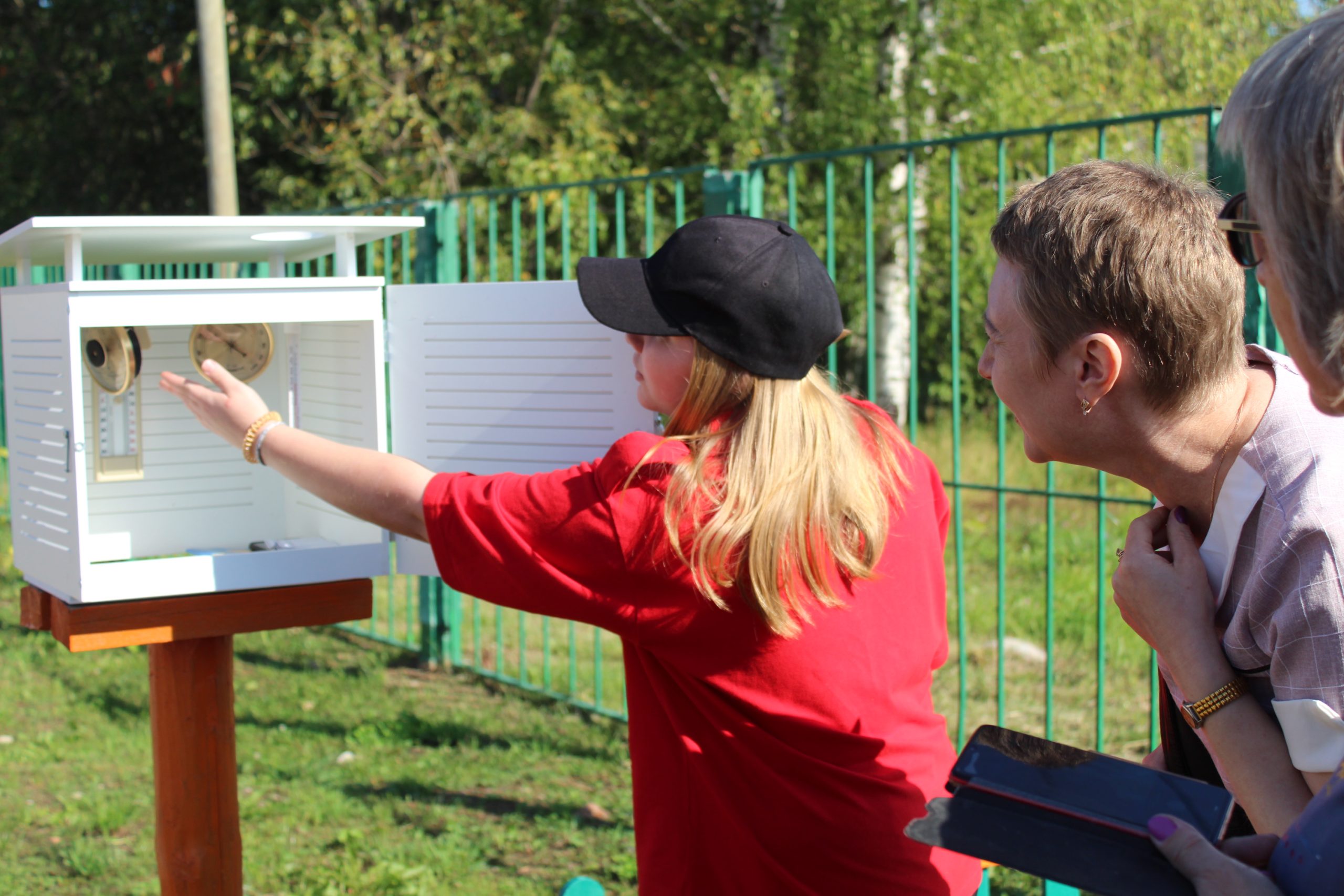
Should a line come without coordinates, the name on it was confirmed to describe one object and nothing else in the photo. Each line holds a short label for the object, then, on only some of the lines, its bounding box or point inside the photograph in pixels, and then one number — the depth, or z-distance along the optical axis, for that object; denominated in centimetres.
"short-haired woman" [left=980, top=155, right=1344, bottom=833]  106
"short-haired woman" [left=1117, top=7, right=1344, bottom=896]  84
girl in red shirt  147
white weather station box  193
